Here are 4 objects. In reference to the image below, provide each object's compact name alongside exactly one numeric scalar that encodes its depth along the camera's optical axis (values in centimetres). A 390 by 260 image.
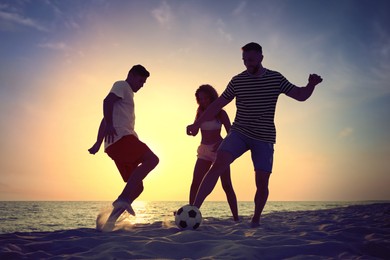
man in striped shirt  506
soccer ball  467
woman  640
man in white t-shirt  501
